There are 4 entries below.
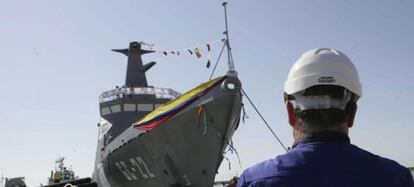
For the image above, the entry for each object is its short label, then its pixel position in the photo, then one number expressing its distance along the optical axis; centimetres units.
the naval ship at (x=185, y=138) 1381
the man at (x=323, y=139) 168
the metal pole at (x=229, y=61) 1349
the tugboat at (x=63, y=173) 2476
